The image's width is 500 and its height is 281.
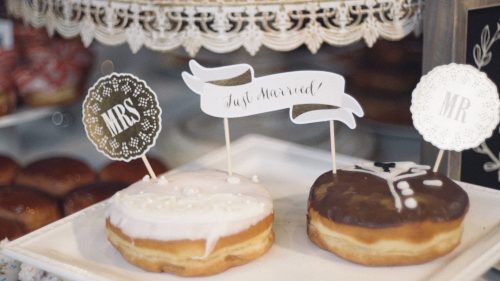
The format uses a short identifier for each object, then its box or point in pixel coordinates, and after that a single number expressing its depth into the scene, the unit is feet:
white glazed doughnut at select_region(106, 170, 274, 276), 3.17
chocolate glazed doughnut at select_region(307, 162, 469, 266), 3.16
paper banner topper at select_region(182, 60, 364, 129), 3.51
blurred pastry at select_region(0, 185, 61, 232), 4.26
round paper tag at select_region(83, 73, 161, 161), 3.53
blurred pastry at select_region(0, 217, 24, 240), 4.05
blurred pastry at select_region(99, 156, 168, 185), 4.96
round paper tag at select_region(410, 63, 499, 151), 3.46
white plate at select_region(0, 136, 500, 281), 3.18
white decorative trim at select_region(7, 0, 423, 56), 4.12
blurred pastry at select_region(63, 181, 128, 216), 4.53
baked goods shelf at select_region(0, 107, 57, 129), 5.62
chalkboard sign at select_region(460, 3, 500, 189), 4.33
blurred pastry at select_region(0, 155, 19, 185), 4.95
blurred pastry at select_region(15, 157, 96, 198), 4.78
